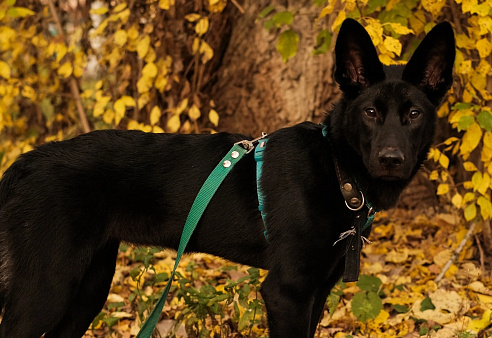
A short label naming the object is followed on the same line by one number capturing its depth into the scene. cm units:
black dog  271
